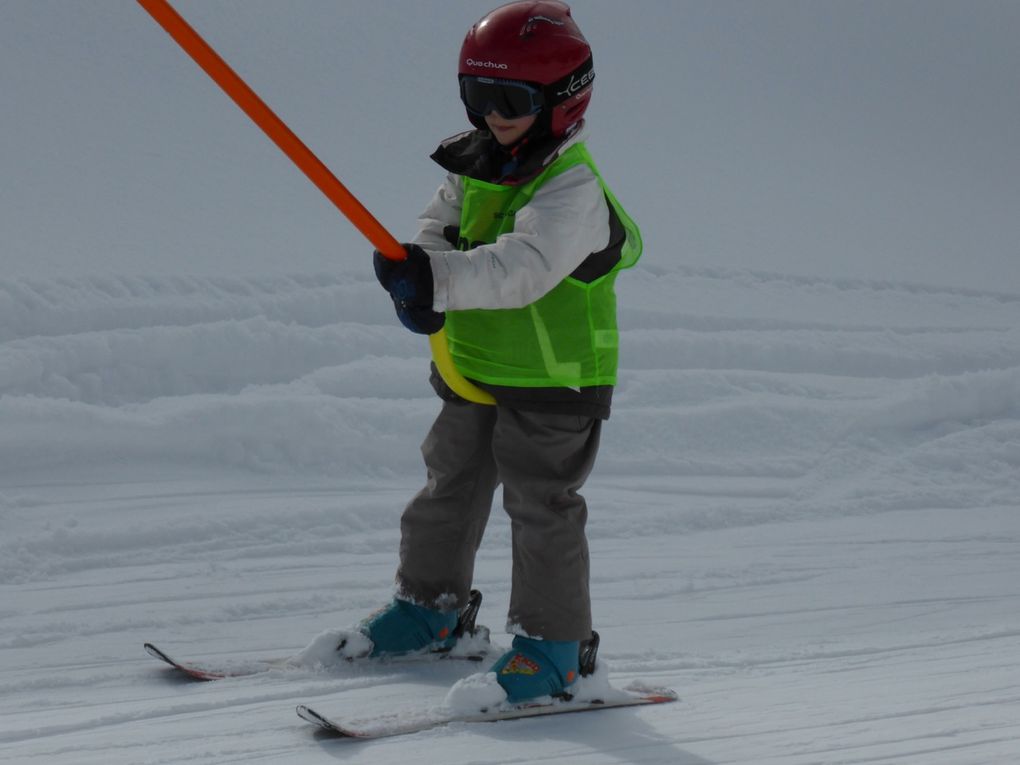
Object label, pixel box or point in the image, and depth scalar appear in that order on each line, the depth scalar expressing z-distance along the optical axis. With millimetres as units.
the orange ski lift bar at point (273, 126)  4137
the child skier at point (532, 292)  4434
